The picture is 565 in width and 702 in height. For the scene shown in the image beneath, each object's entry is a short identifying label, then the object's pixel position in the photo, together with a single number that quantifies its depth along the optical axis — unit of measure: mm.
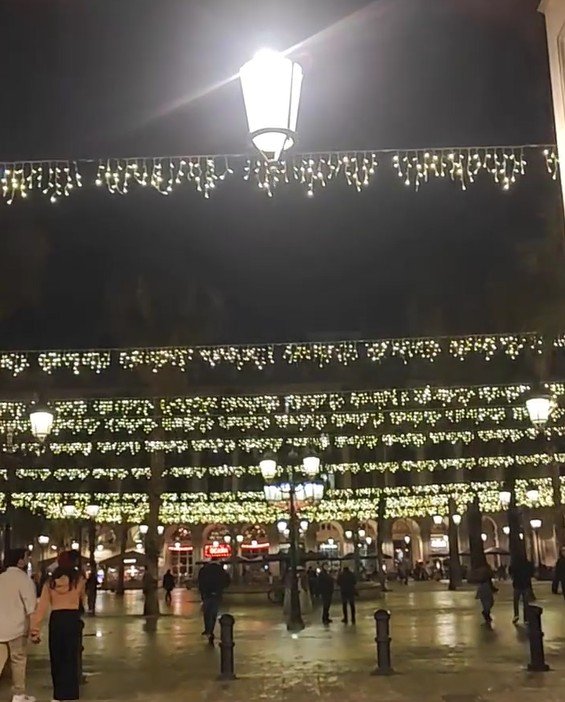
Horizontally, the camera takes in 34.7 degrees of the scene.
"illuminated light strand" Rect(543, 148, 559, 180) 9547
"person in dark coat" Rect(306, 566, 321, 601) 33169
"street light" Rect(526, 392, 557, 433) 14727
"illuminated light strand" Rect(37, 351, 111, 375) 18641
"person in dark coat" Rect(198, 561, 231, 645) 19438
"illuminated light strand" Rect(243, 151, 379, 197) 9344
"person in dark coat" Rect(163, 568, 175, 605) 36519
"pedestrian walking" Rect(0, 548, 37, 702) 9211
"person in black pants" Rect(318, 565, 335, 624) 23909
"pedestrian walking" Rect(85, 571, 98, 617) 31062
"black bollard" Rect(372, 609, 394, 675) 12867
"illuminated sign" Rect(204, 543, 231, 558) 64869
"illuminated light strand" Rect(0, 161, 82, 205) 9375
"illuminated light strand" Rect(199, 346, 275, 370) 18719
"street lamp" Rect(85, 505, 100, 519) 30084
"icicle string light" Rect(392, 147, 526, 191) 9227
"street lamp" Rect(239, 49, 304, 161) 4891
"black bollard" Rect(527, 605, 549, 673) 12586
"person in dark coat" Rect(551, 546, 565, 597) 21998
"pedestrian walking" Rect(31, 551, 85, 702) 8984
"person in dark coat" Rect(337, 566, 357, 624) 23406
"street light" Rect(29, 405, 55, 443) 14383
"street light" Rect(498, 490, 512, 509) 29181
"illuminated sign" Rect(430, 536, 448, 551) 66312
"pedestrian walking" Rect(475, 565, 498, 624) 20906
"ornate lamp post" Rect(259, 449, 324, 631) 21672
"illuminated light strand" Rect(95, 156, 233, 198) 9180
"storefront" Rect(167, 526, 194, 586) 65812
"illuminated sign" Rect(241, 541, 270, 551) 65938
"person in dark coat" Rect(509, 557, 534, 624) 19562
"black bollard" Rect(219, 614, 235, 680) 13023
